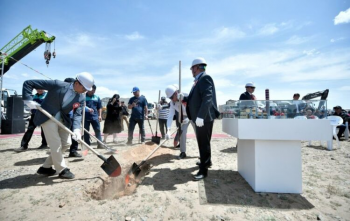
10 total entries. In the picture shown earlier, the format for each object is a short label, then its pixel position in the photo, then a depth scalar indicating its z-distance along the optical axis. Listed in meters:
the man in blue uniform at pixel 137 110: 6.22
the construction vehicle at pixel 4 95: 10.20
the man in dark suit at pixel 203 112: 2.88
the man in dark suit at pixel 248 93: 5.09
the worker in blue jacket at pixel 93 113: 5.15
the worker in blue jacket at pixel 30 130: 5.11
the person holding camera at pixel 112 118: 6.25
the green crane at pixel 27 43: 11.47
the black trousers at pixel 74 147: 4.62
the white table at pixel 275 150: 2.38
